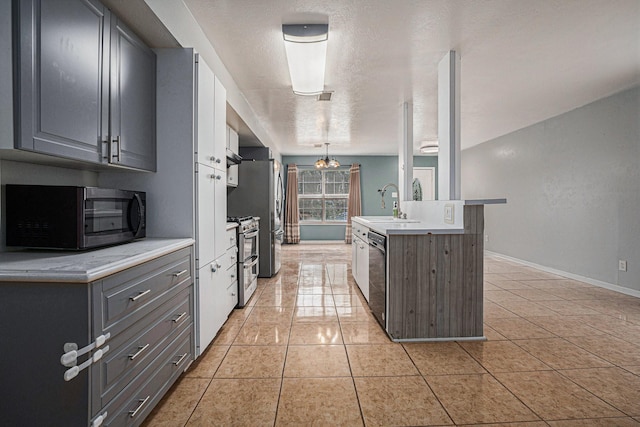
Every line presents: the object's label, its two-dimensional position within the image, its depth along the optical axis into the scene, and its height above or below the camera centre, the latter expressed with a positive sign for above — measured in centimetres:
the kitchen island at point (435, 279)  256 -53
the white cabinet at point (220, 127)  252 +64
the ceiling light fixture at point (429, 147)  714 +139
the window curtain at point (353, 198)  862 +30
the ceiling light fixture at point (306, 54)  244 +125
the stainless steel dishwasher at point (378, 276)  267 -58
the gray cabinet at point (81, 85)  116 +53
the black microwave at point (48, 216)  139 -3
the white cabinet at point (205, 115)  216 +64
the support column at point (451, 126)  291 +74
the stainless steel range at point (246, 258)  337 -53
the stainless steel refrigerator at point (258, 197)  454 +16
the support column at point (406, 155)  423 +70
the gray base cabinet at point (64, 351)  110 -49
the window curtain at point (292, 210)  856 -2
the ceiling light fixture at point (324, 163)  729 +101
